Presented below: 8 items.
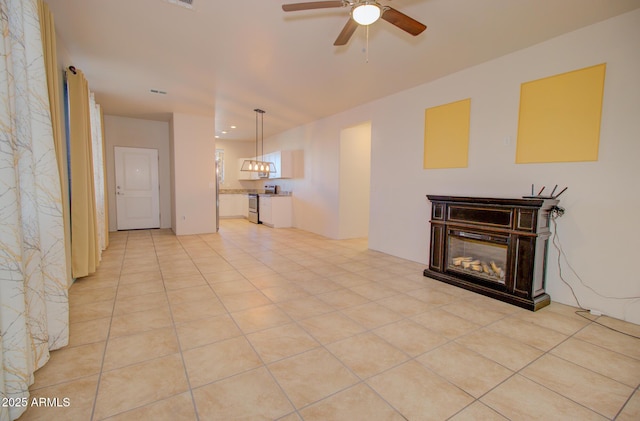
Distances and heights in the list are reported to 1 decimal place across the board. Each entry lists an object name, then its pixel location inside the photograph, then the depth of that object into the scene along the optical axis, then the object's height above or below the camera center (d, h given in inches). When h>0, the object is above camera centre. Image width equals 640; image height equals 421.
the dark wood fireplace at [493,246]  114.4 -25.6
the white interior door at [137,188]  275.4 -4.6
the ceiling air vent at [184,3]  99.4 +63.5
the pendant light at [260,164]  249.9 +20.1
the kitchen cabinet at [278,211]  318.3 -28.4
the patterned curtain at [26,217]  58.5 -8.5
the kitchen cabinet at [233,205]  394.0 -28.7
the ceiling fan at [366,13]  77.9 +50.7
